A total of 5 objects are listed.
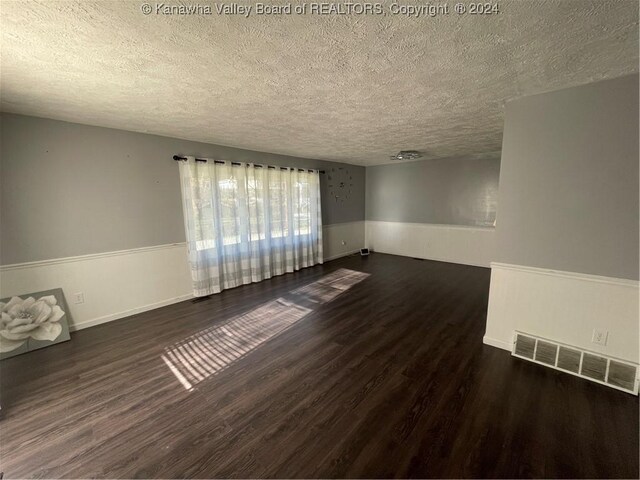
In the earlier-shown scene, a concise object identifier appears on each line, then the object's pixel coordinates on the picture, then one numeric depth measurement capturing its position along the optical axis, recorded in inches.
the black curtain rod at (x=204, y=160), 133.8
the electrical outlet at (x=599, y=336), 78.1
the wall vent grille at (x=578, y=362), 74.2
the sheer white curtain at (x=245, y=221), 143.7
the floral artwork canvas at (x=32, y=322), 94.3
